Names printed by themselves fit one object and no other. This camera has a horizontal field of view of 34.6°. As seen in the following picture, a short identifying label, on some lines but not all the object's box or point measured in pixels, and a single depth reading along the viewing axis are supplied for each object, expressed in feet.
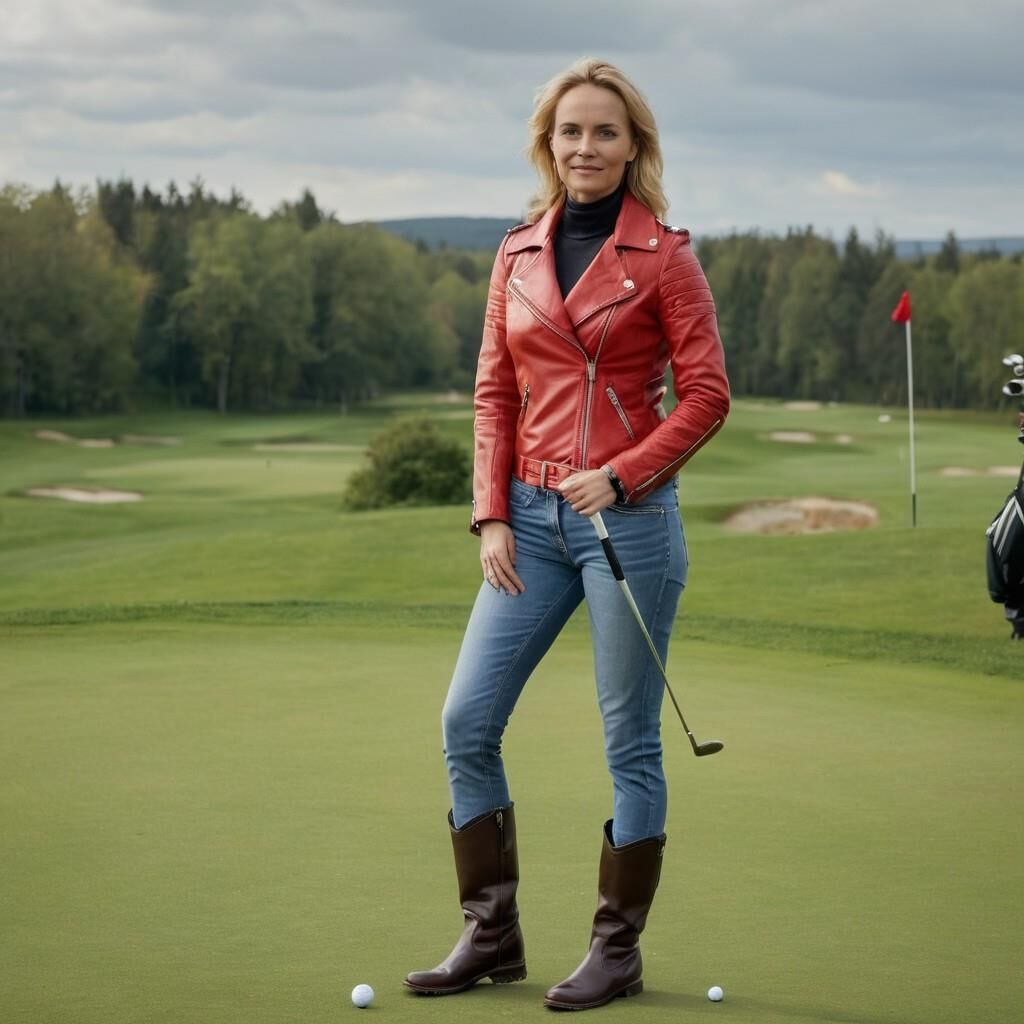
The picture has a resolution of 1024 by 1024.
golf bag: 23.71
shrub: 91.20
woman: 12.03
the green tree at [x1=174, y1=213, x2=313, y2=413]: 253.03
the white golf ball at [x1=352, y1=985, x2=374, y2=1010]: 11.14
